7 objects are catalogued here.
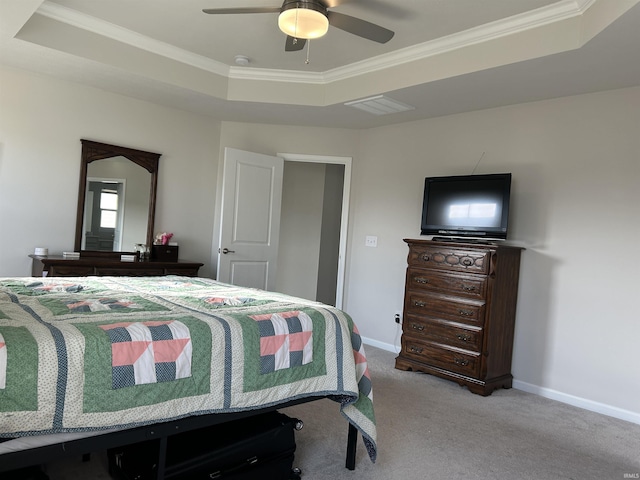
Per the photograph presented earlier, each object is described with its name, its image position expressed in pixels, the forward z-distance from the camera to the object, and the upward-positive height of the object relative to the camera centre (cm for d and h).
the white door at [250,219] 485 +10
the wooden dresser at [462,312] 363 -54
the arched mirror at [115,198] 427 +19
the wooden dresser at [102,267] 374 -42
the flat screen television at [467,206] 380 +33
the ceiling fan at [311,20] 253 +117
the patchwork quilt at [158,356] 141 -47
